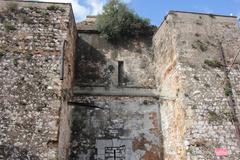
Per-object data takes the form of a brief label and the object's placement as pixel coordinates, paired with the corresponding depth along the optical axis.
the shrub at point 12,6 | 11.07
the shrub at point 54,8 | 11.31
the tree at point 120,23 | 13.63
